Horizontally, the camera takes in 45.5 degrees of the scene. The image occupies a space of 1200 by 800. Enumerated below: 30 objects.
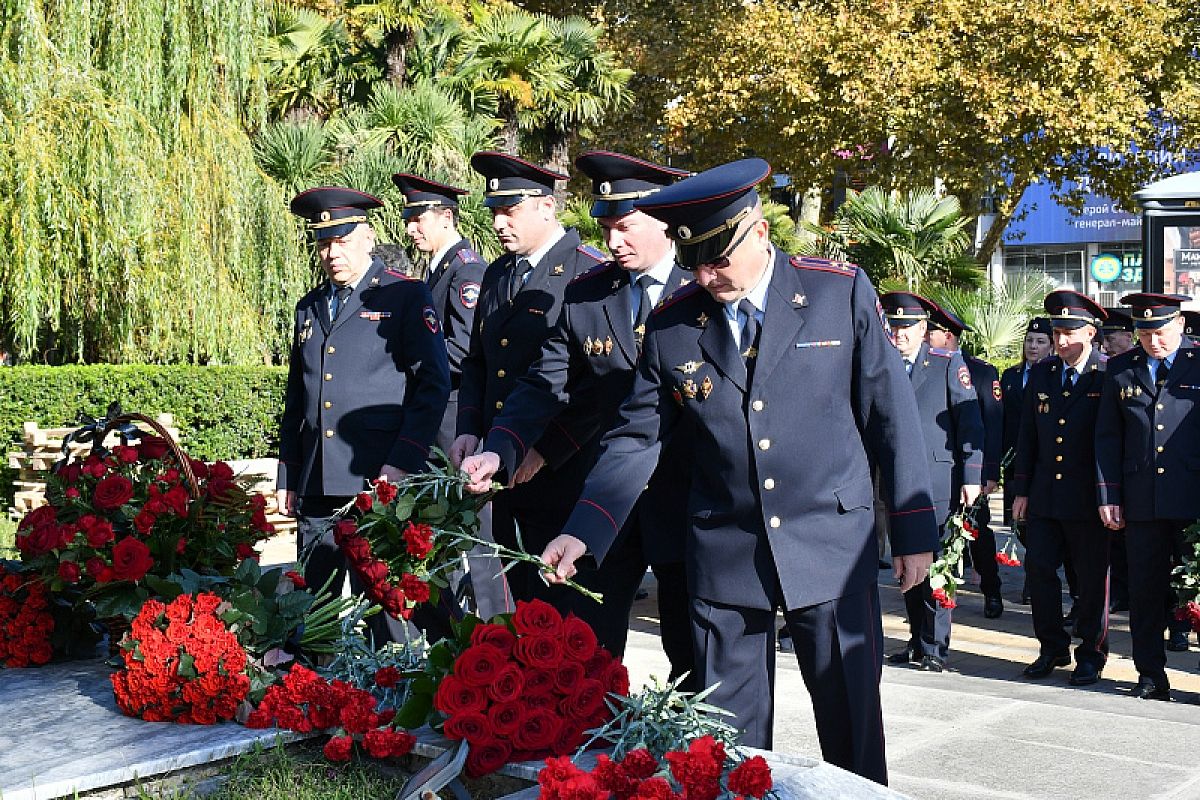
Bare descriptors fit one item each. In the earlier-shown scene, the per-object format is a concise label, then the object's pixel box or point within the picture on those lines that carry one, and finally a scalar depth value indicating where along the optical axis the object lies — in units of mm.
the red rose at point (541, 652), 3430
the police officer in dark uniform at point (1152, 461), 7250
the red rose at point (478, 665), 3436
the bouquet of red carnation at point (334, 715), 3662
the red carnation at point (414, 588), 4250
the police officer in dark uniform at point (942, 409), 8367
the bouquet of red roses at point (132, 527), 4699
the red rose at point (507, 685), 3395
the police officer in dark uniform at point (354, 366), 6070
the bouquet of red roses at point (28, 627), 4930
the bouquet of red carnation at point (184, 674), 4125
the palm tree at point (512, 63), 22453
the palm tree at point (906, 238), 20766
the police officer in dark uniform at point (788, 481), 3775
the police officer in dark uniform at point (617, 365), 4840
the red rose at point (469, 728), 3381
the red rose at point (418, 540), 4234
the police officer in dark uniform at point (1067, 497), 7680
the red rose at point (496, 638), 3508
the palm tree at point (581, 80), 23734
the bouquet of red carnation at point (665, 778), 2904
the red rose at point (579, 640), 3477
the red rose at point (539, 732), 3398
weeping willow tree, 11969
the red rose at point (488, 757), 3391
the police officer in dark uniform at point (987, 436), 9180
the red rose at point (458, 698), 3414
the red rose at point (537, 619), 3504
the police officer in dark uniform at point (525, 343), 5281
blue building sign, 53219
